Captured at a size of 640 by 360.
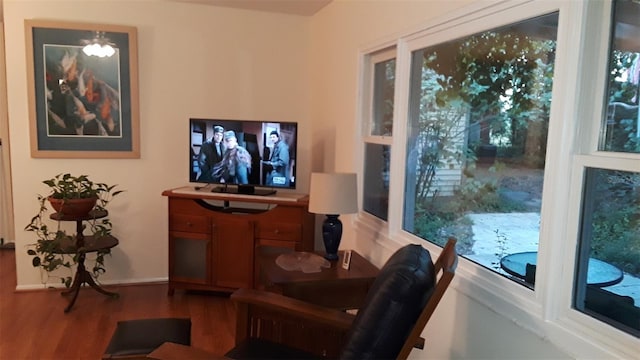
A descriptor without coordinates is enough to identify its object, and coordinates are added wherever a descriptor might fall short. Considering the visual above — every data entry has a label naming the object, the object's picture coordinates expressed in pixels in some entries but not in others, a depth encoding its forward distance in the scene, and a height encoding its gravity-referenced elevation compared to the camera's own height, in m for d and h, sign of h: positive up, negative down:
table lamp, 2.38 -0.28
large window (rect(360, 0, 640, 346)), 1.26 -0.02
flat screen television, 3.46 -0.09
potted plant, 3.25 -0.64
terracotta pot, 3.20 -0.52
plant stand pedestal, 3.27 -0.84
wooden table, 2.15 -0.70
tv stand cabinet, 3.34 -0.70
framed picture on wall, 3.50 +0.34
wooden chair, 1.37 -0.64
